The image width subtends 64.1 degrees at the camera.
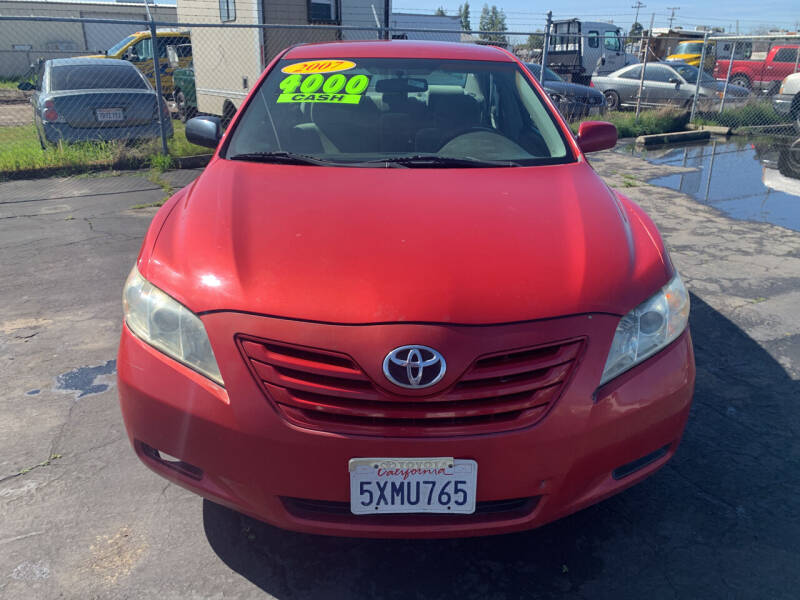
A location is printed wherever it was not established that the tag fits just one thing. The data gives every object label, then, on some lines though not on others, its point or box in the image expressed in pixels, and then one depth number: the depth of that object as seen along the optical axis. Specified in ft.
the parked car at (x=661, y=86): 50.47
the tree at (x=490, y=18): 362.37
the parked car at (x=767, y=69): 64.64
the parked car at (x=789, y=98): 41.65
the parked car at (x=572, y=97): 42.22
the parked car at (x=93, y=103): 27.86
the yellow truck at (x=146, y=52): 52.24
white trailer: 30.45
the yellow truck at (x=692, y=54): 84.88
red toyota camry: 5.67
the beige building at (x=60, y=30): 92.38
